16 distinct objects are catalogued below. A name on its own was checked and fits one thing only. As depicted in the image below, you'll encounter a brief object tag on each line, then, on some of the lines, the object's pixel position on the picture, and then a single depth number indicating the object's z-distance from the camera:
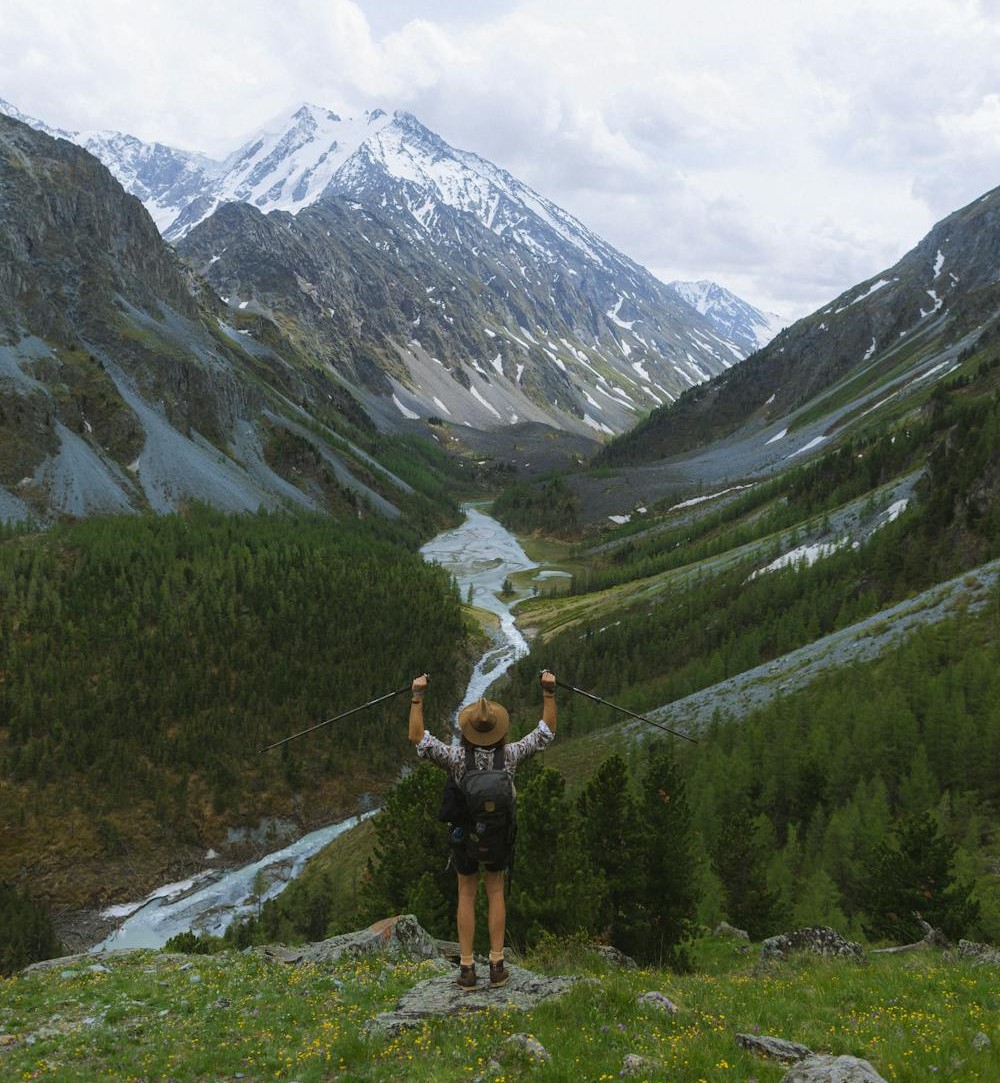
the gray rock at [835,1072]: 8.12
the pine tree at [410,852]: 30.25
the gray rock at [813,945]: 18.27
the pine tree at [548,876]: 24.28
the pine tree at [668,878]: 27.75
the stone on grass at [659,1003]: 11.13
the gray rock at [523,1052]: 9.29
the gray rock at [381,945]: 16.88
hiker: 11.28
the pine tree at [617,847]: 27.53
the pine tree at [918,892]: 23.44
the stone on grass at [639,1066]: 8.78
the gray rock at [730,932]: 27.97
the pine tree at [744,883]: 30.19
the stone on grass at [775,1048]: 9.45
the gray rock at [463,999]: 11.23
